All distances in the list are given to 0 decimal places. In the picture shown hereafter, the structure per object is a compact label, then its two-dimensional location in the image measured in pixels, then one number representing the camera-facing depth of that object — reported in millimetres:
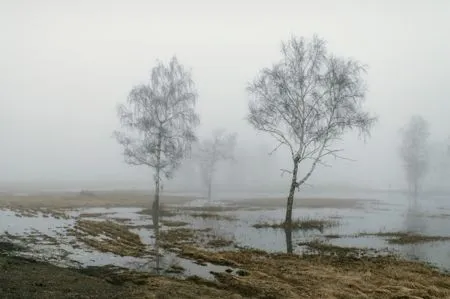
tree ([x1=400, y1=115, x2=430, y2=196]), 84375
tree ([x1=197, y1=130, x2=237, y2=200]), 85062
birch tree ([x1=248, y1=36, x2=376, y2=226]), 33750
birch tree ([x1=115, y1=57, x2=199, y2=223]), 46625
